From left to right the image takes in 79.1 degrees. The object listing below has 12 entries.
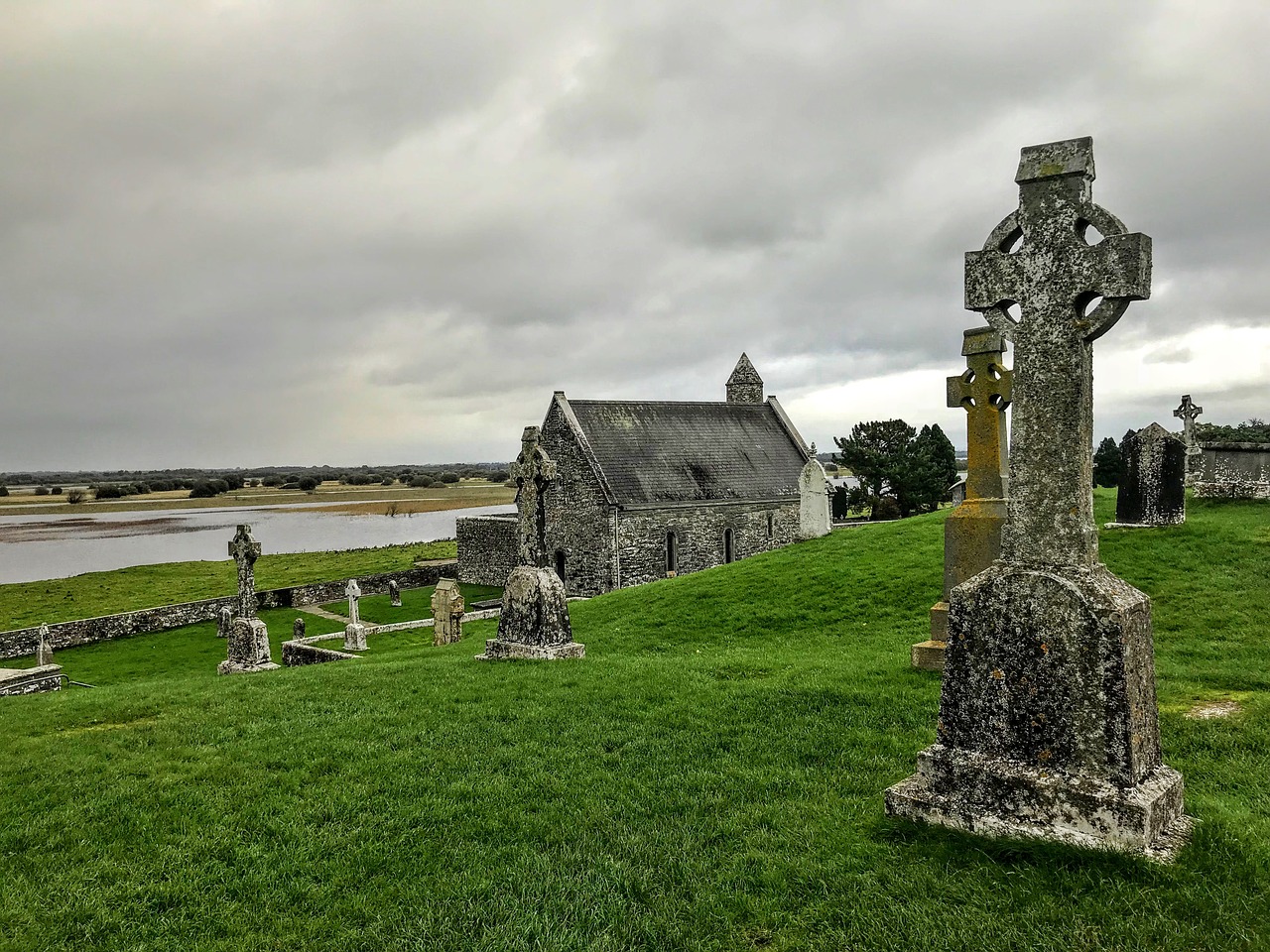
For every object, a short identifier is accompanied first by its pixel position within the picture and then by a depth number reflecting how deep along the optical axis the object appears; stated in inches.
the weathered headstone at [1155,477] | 567.5
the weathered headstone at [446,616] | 729.0
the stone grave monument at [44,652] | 813.9
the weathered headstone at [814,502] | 991.0
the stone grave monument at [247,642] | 650.8
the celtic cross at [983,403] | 380.5
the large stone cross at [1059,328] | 170.9
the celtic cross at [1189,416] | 888.3
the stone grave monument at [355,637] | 802.8
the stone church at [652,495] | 1203.2
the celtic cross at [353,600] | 892.0
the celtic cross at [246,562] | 686.5
